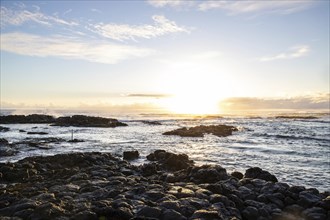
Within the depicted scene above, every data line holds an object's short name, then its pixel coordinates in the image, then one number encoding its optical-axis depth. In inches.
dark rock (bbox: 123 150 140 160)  1131.9
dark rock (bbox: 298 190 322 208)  544.0
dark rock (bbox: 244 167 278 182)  737.6
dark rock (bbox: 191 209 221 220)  446.6
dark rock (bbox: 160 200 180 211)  474.4
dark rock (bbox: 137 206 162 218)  452.3
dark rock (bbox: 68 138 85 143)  1635.6
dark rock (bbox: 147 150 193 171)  926.1
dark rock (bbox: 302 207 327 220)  484.3
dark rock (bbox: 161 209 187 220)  445.1
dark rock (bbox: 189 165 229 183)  701.3
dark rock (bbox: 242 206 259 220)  494.1
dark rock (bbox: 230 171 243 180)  769.1
